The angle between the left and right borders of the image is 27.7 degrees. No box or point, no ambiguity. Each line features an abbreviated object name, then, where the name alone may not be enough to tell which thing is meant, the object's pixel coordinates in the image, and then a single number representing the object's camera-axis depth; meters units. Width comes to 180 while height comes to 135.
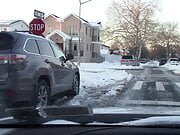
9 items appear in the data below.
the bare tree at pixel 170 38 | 88.95
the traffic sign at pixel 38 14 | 12.16
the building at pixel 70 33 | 55.83
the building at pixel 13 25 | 66.82
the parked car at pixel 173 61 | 52.04
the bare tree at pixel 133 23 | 57.12
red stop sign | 12.29
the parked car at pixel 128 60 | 44.70
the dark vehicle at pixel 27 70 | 7.02
